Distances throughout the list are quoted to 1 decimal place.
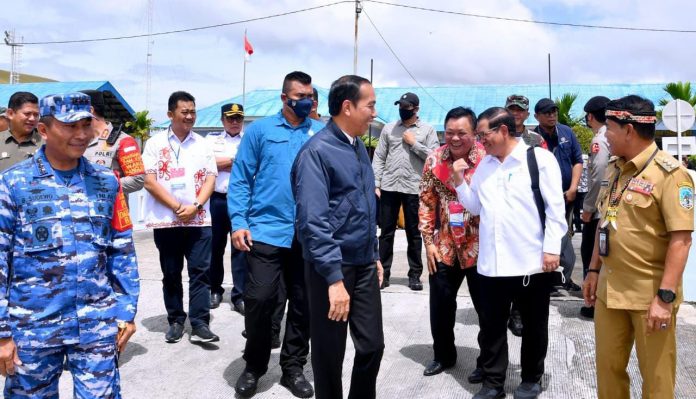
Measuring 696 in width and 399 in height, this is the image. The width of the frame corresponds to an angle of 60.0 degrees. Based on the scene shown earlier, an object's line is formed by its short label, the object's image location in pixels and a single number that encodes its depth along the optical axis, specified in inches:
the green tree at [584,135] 968.9
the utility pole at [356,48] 854.5
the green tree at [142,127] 1419.8
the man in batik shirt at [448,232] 161.0
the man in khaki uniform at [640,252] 106.6
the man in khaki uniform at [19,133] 179.5
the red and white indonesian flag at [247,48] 988.6
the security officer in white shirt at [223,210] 231.3
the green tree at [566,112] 1071.0
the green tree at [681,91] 980.6
